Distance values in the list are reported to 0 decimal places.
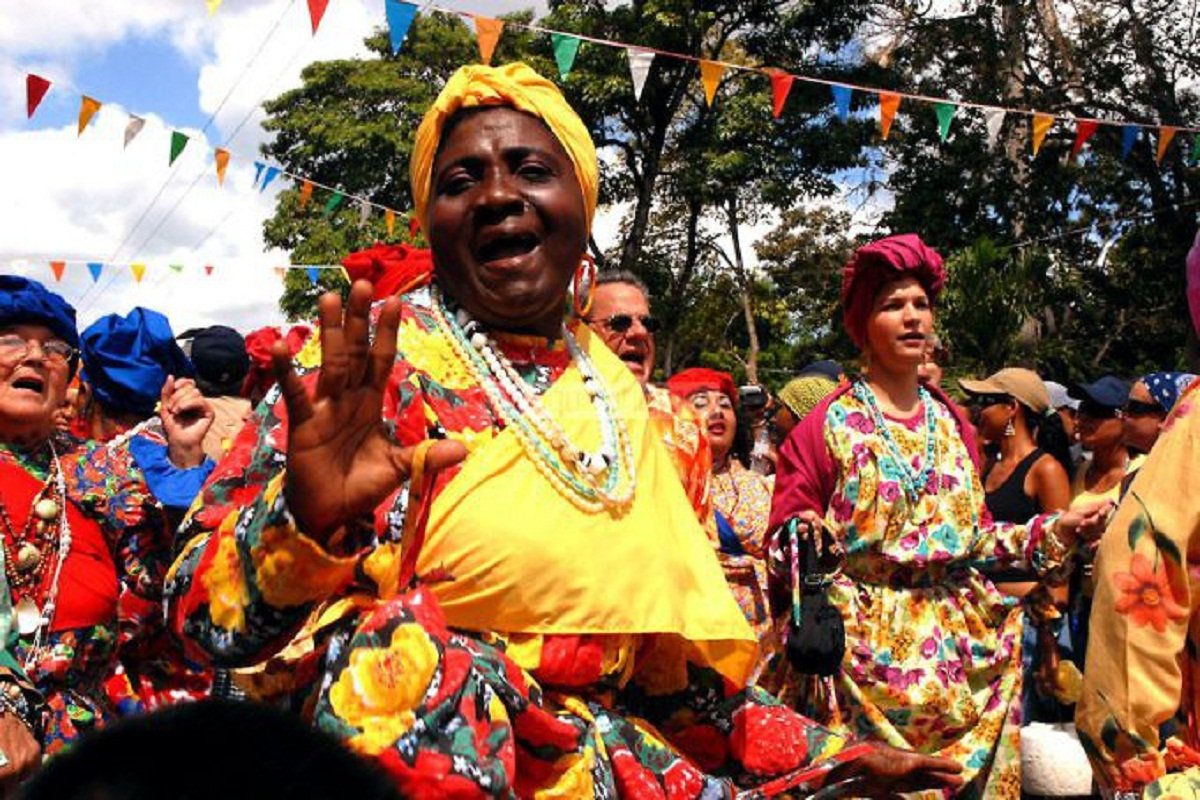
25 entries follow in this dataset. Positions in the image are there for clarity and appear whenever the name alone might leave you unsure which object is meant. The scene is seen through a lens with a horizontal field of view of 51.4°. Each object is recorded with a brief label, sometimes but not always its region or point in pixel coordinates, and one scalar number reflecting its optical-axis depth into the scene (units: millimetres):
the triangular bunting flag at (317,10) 7246
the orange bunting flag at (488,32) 8398
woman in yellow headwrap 1521
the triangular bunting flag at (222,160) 11739
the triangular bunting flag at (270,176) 13070
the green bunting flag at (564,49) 8664
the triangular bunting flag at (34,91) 9148
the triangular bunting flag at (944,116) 9648
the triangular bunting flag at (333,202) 14242
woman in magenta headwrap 3945
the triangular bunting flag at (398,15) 7910
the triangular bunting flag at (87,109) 9852
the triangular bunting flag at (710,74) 9125
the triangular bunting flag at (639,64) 8938
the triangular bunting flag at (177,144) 10711
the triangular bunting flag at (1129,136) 11067
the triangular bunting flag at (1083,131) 10414
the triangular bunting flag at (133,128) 10297
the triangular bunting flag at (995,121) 9867
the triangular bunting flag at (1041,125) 9539
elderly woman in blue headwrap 2984
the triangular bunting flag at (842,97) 9624
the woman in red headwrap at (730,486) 5578
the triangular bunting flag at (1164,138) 10308
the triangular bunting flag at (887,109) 9891
